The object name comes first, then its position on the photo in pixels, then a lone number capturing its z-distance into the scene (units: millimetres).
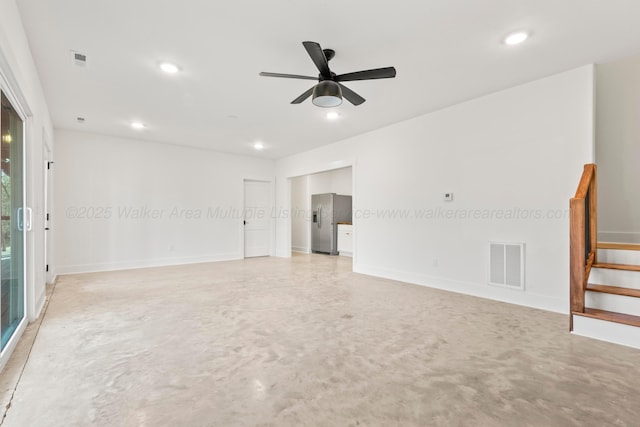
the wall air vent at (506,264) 3787
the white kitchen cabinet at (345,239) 8531
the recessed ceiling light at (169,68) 3244
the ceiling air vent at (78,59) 3057
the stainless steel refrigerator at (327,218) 8828
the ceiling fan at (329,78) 2656
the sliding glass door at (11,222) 2447
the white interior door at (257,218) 8117
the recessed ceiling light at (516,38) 2701
